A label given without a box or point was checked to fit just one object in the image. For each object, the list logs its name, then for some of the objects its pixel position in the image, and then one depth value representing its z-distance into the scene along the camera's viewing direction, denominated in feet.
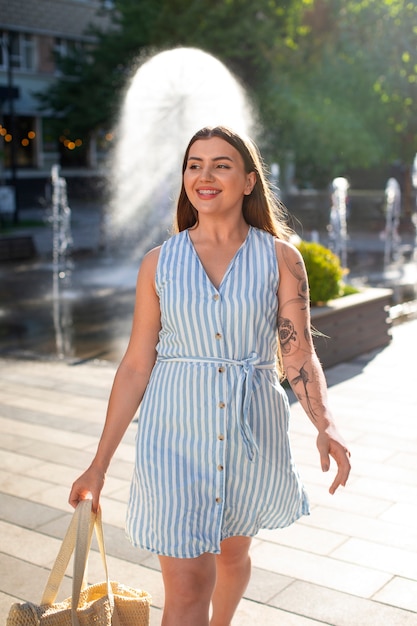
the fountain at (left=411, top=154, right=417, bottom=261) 87.97
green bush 27.99
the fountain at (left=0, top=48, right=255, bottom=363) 36.88
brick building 133.49
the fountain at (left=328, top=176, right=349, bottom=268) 62.85
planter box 27.96
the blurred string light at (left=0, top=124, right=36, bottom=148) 133.69
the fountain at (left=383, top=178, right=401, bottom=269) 67.77
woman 9.08
